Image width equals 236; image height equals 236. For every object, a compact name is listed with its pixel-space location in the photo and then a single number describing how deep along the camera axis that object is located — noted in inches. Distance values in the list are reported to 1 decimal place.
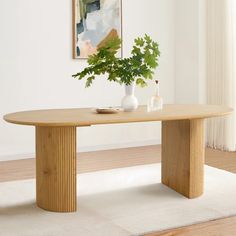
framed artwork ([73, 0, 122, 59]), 215.2
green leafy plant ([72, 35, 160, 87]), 135.3
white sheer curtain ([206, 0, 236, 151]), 214.8
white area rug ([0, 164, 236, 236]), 113.2
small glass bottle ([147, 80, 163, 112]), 143.0
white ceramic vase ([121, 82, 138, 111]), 138.9
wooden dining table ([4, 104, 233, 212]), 121.6
